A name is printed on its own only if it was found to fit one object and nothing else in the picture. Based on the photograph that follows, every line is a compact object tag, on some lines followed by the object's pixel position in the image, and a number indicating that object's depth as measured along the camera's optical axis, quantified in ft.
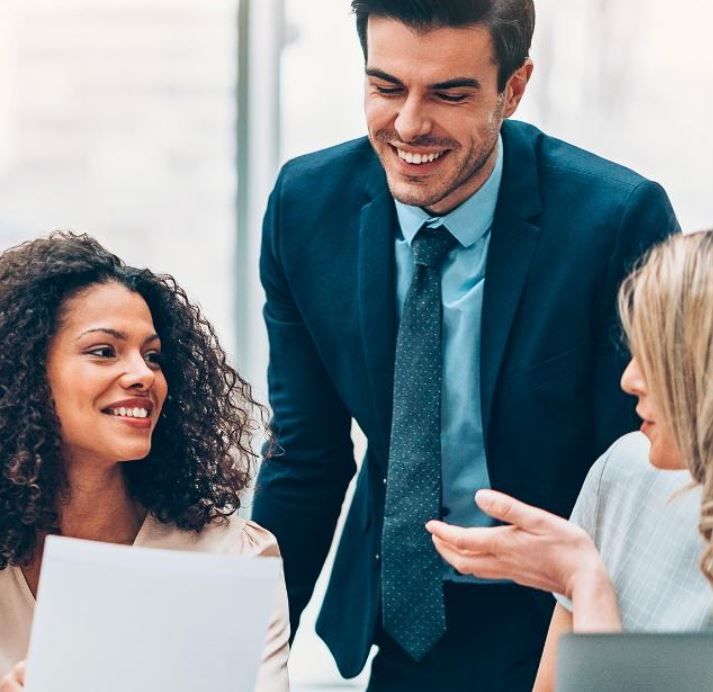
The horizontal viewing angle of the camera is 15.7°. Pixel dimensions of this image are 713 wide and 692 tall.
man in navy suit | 8.70
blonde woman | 7.71
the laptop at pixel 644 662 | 6.78
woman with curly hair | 8.56
